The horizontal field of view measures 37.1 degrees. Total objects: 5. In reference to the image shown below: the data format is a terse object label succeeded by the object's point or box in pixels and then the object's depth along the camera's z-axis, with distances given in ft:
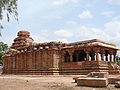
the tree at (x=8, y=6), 32.19
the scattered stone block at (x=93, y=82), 26.48
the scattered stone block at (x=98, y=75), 33.46
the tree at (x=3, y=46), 164.45
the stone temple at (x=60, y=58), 64.69
